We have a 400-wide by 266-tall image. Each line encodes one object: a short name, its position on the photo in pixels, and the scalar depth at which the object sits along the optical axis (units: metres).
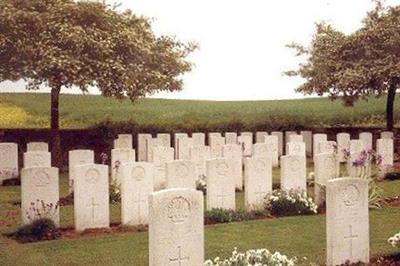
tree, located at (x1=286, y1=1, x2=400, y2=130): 26.67
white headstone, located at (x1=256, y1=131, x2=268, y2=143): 28.41
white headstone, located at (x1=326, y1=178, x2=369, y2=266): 10.25
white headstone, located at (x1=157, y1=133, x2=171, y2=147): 25.55
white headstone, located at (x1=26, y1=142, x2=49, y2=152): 22.17
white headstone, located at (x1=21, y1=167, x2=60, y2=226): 13.16
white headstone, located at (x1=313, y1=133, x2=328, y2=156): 25.81
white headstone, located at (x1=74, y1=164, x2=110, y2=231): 13.34
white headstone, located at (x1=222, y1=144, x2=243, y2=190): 19.81
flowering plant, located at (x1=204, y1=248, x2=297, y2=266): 8.73
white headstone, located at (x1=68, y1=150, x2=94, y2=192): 18.39
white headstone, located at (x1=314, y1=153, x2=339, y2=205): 15.77
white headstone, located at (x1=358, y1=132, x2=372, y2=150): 25.48
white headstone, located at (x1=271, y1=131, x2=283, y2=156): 29.52
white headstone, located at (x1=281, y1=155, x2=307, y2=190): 15.59
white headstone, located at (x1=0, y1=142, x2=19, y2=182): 21.11
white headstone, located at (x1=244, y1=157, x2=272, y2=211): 15.10
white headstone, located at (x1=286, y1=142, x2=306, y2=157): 21.81
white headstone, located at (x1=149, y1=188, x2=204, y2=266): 8.61
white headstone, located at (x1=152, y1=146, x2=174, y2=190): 18.77
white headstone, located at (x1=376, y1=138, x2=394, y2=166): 21.60
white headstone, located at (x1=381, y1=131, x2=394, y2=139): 25.79
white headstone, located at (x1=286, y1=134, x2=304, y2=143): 27.17
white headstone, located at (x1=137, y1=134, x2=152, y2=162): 26.75
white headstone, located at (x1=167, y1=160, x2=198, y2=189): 14.90
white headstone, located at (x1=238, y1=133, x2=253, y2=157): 26.26
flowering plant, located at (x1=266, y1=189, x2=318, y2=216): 14.85
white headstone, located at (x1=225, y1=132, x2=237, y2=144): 27.38
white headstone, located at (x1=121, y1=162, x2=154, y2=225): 13.87
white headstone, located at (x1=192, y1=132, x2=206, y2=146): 25.99
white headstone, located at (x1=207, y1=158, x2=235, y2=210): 14.75
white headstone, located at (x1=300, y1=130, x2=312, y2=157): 29.72
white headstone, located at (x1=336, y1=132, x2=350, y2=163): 25.59
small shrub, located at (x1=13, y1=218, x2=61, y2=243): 12.71
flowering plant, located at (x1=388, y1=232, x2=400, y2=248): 10.66
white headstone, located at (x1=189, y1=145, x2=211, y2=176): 19.16
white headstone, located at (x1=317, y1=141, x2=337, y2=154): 21.66
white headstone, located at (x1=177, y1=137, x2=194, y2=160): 23.97
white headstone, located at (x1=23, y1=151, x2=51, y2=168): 17.50
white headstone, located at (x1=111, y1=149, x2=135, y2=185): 19.16
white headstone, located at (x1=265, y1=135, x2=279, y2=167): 25.86
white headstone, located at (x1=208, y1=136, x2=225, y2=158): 24.61
